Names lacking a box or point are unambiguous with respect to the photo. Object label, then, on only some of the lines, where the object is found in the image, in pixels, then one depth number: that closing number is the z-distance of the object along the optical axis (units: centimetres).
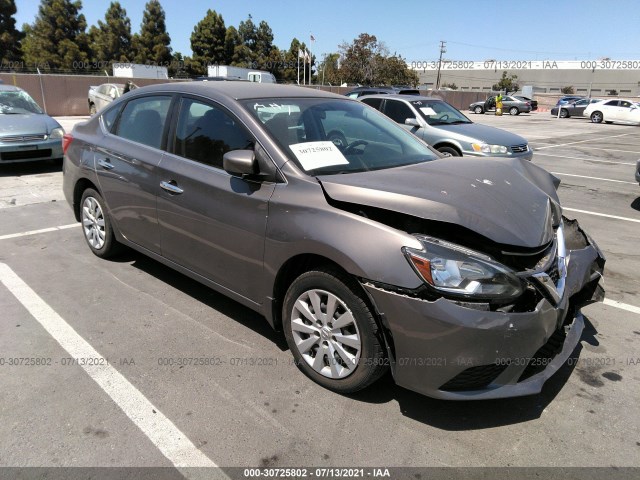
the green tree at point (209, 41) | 6378
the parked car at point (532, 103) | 4272
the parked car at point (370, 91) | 1494
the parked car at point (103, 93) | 1830
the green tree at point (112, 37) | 5578
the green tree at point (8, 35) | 4738
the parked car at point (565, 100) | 3841
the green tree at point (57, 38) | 4944
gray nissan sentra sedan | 235
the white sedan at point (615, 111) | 2994
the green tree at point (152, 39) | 5856
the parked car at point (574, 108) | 3678
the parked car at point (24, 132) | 861
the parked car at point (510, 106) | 4084
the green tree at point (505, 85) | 8622
